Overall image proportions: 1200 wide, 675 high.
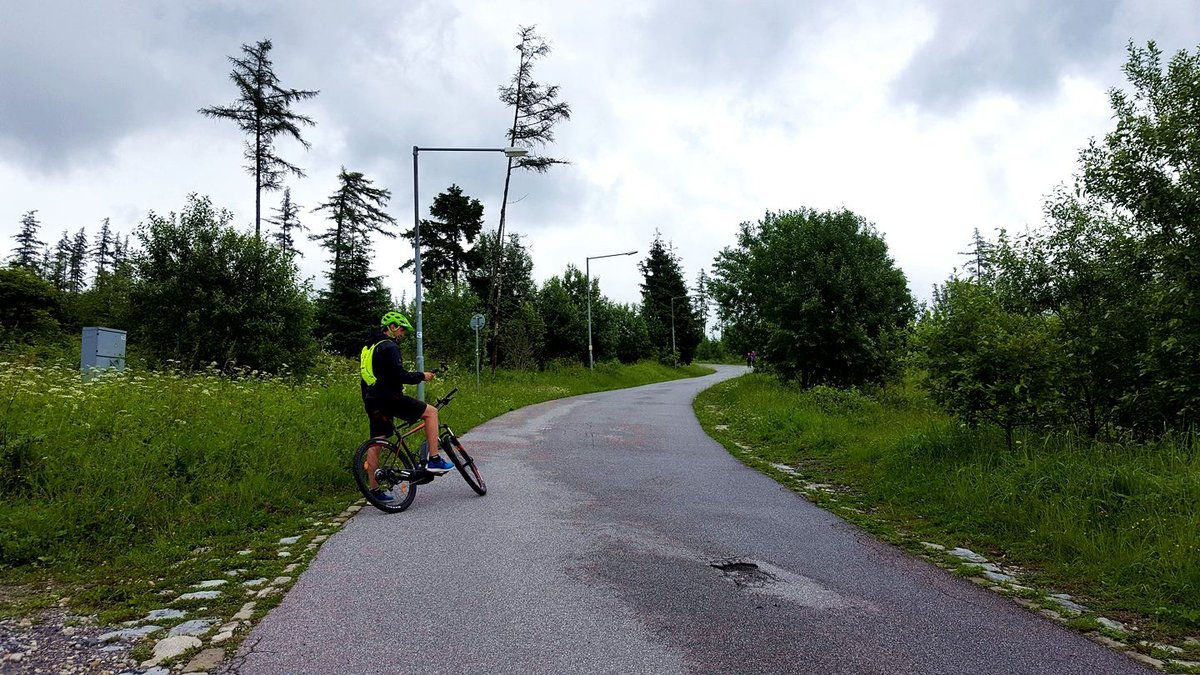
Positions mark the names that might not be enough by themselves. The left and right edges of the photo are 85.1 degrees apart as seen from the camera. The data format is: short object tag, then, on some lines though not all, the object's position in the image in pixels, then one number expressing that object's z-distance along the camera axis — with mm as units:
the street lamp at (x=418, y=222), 14680
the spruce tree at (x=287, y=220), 40844
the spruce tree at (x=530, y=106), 25656
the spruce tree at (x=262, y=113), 26938
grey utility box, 12367
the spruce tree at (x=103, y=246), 87225
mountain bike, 6375
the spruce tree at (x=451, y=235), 42875
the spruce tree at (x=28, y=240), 80562
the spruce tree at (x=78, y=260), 84325
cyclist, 6676
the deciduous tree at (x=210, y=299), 19078
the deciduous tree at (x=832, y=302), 19578
